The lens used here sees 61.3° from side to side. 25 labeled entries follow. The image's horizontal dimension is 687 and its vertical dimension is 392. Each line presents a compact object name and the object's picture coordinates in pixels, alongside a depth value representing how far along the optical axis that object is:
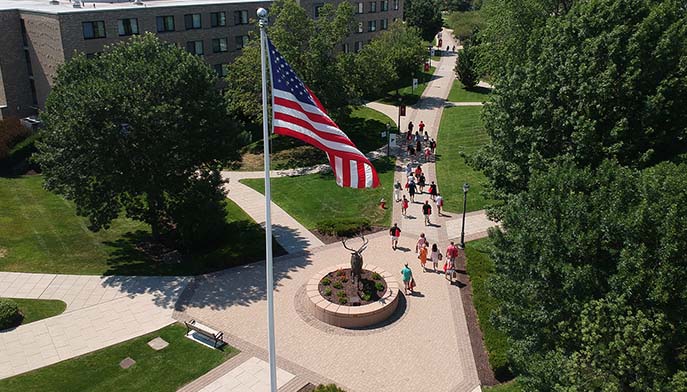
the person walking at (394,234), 29.02
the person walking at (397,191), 35.56
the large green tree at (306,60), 42.91
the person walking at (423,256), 27.12
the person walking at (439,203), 33.38
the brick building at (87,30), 45.16
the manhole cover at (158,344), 21.48
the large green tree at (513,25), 38.59
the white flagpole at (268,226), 13.70
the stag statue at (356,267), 24.04
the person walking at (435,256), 27.27
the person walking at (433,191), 35.66
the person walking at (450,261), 26.25
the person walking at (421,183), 36.81
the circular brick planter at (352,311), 22.80
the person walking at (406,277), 25.00
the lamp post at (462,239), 29.47
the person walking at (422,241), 27.69
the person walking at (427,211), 32.00
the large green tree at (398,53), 52.44
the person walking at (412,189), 35.16
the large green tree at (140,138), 25.05
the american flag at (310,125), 14.41
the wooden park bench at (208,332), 21.42
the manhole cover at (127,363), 20.34
